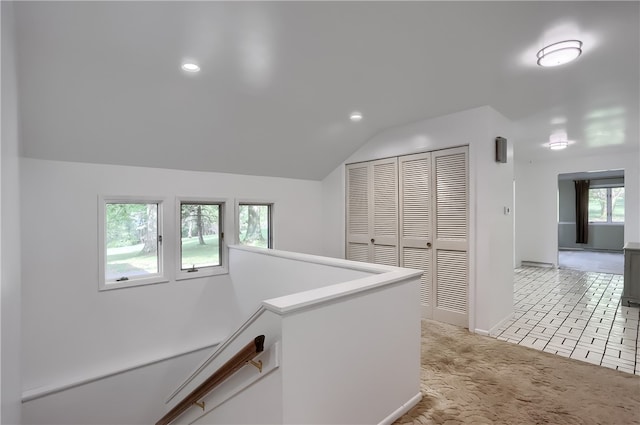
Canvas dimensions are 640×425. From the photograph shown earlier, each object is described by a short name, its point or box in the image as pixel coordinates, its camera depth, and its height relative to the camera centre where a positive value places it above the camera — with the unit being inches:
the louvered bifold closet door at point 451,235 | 144.3 -10.9
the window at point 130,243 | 134.3 -13.2
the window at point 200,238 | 157.6 -13.0
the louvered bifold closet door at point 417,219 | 156.8 -3.4
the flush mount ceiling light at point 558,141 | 193.2 +46.6
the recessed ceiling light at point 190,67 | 97.2 +46.0
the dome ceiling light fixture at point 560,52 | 88.6 +46.0
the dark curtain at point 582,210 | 378.0 +2.1
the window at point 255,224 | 179.5 -6.7
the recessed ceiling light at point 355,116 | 149.3 +47.0
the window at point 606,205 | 371.2 +8.1
